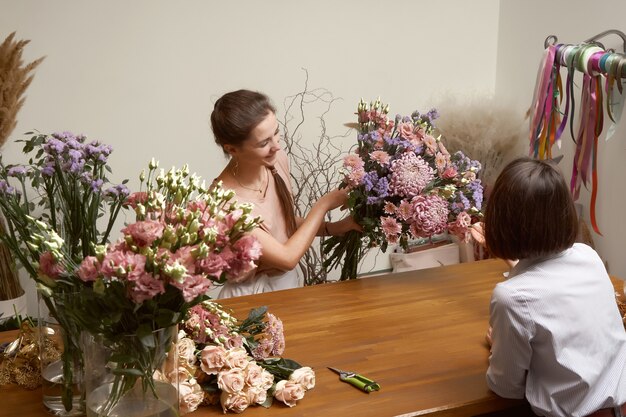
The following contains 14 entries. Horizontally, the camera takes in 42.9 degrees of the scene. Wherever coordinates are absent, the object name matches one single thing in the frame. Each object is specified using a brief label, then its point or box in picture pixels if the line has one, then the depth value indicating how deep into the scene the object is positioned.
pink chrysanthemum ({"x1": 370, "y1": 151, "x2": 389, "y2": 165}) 2.46
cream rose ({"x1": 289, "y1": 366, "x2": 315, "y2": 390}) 1.83
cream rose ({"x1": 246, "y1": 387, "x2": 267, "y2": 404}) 1.79
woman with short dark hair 1.79
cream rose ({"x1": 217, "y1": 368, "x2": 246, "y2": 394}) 1.77
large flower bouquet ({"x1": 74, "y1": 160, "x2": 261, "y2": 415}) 1.43
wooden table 1.82
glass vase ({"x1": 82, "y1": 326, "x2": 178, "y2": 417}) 1.53
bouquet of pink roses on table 1.77
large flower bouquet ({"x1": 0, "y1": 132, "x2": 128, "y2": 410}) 1.69
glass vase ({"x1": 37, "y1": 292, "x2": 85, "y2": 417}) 1.71
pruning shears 1.87
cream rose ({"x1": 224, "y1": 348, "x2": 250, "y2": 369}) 1.81
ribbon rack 3.23
